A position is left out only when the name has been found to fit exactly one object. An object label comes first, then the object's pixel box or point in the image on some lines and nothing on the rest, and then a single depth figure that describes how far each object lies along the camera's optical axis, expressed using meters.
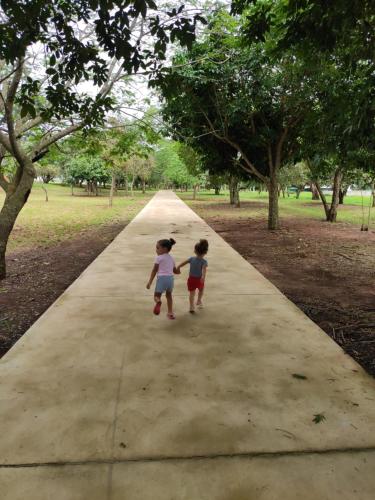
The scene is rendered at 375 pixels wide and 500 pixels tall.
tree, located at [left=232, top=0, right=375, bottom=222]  4.86
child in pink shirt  4.30
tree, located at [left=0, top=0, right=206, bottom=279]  3.91
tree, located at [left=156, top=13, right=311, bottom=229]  11.30
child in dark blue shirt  4.46
